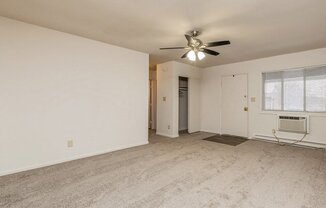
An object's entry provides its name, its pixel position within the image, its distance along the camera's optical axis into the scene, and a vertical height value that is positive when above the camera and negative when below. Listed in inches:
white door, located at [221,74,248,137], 209.9 -4.7
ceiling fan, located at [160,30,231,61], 119.9 +38.9
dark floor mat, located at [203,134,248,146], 185.0 -43.5
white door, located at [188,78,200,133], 234.5 -5.0
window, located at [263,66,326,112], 162.2 +11.6
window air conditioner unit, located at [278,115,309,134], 166.9 -22.4
